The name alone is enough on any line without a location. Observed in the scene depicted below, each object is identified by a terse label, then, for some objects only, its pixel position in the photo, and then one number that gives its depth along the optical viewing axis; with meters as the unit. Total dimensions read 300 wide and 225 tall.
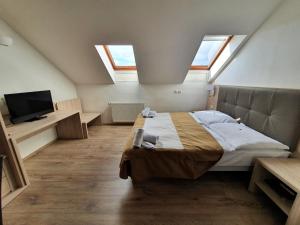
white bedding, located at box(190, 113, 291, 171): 1.63
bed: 1.62
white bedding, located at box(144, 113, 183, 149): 1.75
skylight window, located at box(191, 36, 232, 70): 2.97
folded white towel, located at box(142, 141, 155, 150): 1.65
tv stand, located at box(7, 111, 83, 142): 1.90
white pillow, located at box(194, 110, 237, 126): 2.42
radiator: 3.96
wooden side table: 1.20
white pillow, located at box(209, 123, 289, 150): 1.63
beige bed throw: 1.63
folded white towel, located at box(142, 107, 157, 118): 2.91
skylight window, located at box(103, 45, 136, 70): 3.31
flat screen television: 2.10
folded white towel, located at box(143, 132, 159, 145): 1.75
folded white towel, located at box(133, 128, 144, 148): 1.67
